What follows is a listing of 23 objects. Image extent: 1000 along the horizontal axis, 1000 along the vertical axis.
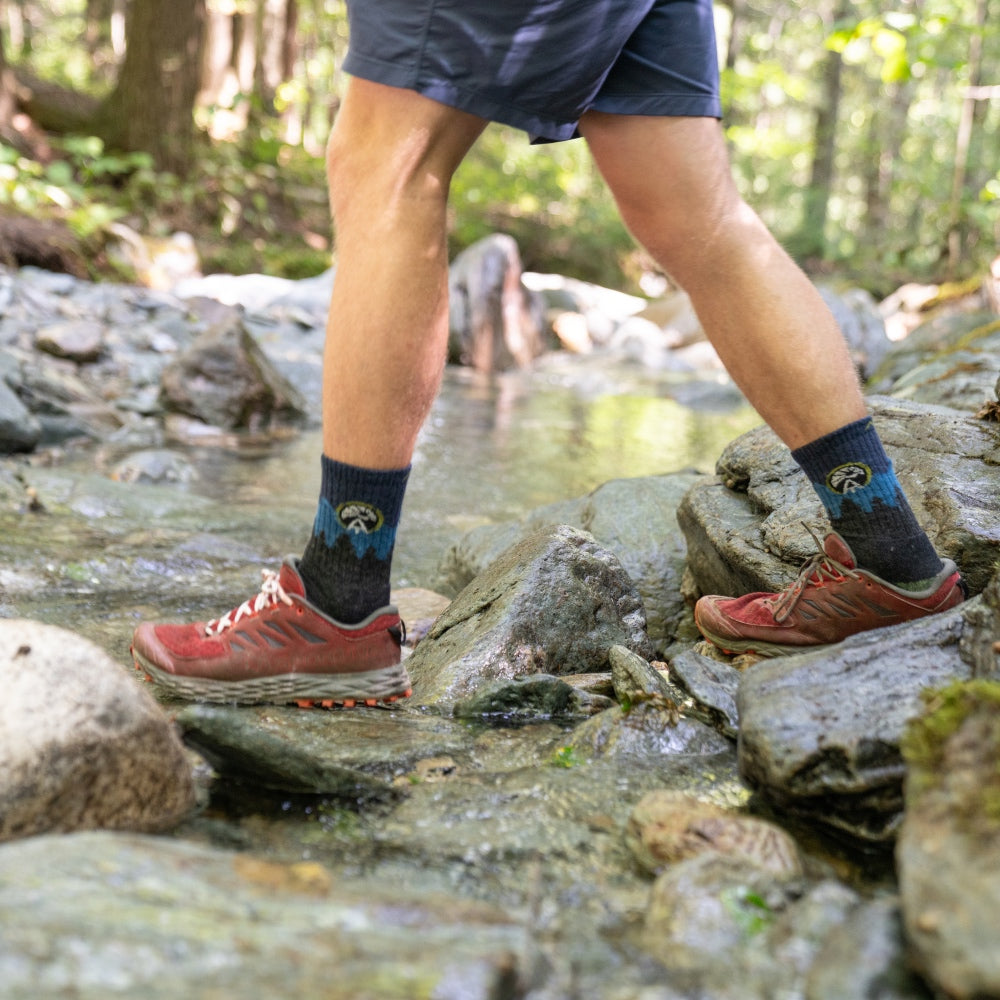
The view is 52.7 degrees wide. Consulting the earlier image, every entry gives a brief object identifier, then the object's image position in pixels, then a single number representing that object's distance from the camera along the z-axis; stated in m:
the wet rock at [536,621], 2.31
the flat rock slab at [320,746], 1.57
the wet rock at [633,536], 3.12
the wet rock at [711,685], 1.92
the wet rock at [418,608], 3.01
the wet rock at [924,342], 7.55
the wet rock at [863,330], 11.74
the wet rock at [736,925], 1.09
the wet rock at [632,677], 1.95
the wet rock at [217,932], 0.97
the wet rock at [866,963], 1.04
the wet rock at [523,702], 2.05
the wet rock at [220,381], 6.56
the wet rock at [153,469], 4.90
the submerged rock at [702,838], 1.36
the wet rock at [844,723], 1.48
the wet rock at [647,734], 1.80
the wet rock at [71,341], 7.02
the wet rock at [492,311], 11.90
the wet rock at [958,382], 3.76
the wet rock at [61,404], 5.60
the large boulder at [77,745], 1.34
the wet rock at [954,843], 0.99
